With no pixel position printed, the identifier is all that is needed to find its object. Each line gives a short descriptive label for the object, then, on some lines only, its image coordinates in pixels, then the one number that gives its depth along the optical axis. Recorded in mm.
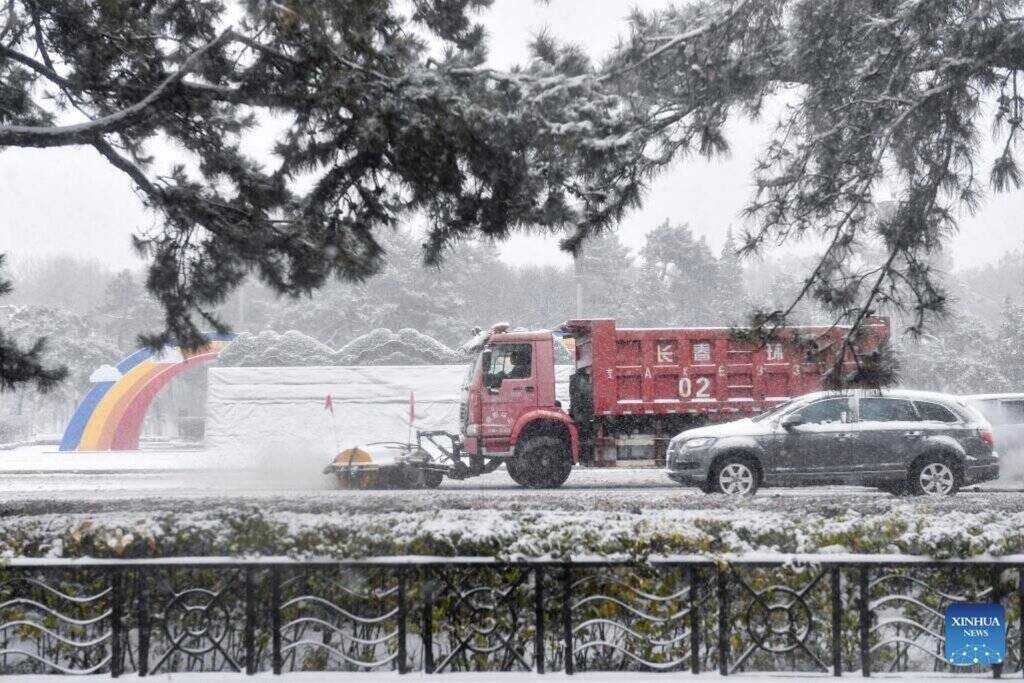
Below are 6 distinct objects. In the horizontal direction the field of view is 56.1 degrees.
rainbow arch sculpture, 27688
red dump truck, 15953
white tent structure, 26016
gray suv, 13359
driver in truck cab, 16000
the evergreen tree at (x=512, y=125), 6434
